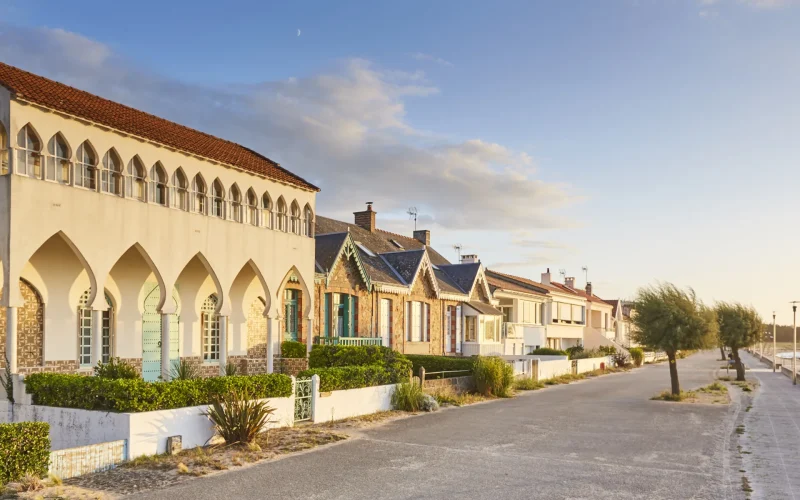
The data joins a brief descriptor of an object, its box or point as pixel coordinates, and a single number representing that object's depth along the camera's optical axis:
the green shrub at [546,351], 44.05
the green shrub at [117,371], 14.72
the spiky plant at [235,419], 13.98
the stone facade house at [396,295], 28.16
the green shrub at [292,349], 25.27
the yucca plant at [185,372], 15.85
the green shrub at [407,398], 20.41
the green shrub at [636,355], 54.56
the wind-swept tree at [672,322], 26.08
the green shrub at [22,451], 10.66
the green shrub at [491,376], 25.53
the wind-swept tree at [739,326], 36.41
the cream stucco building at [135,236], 15.59
